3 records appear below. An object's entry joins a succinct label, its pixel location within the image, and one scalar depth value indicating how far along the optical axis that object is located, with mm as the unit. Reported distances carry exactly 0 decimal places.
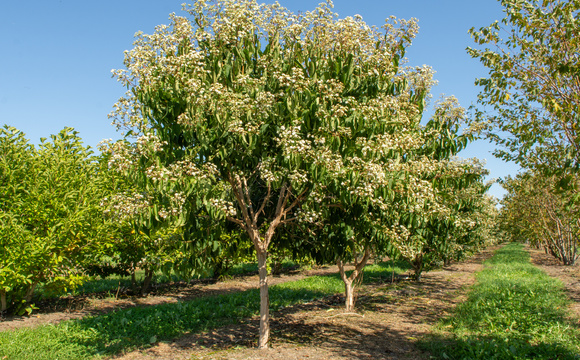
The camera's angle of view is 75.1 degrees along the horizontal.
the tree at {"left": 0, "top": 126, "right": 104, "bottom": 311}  11336
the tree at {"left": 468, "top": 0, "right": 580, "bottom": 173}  7062
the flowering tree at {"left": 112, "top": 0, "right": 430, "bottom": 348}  6652
